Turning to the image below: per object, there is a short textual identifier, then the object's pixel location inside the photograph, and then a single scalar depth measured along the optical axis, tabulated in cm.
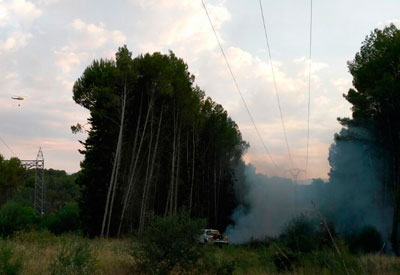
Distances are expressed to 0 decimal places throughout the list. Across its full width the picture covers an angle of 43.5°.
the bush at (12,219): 3346
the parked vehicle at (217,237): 3836
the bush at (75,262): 1259
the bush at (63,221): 4775
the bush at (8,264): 1273
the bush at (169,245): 1400
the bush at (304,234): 1412
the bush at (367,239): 3152
